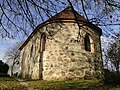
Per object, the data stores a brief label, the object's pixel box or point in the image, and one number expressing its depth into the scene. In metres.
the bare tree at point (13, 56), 20.05
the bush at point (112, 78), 5.55
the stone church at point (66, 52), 7.19
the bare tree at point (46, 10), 2.92
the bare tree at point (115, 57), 10.49
